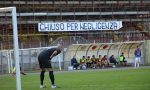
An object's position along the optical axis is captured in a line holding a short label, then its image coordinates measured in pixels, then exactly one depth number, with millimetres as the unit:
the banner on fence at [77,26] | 59506
